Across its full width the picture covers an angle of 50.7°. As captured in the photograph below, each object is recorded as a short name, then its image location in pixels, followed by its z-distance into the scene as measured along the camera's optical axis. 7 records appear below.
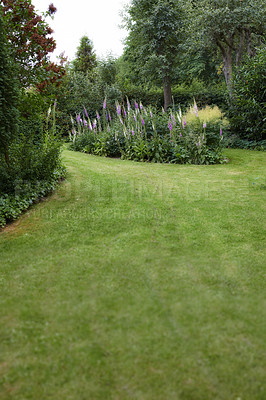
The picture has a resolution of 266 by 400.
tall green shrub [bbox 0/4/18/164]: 3.91
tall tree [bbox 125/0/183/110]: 13.66
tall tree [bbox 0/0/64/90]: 4.68
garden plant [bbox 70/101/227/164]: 7.66
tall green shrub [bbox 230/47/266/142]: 9.26
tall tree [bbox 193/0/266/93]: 10.98
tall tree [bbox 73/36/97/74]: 21.22
